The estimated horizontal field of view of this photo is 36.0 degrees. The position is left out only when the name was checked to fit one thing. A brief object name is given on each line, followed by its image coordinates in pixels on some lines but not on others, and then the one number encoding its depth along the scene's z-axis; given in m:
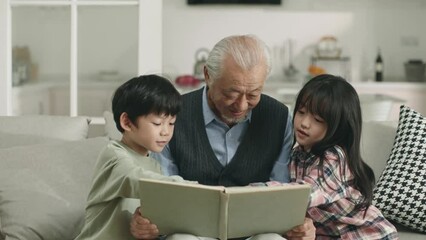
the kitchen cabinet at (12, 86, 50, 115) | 3.51
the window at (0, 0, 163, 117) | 3.44
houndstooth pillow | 2.37
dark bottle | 5.14
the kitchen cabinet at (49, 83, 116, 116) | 3.49
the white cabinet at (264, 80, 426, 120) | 4.98
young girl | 2.01
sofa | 2.15
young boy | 1.84
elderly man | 2.12
